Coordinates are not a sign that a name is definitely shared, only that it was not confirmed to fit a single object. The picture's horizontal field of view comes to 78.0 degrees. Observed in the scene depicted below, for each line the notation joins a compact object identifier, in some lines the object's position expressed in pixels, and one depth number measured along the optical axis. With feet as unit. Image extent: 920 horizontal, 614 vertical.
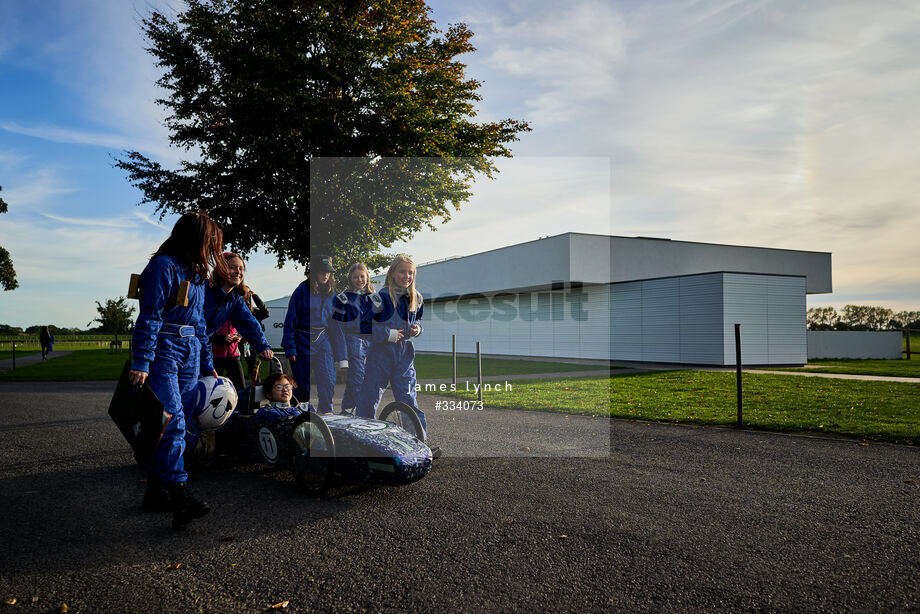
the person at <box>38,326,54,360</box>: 105.97
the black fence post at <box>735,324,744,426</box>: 26.81
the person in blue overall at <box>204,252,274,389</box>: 15.20
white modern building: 74.90
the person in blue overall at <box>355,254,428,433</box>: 19.10
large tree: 47.34
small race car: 13.97
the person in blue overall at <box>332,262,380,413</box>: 19.43
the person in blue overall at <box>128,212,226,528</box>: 12.67
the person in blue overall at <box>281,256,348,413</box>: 21.90
